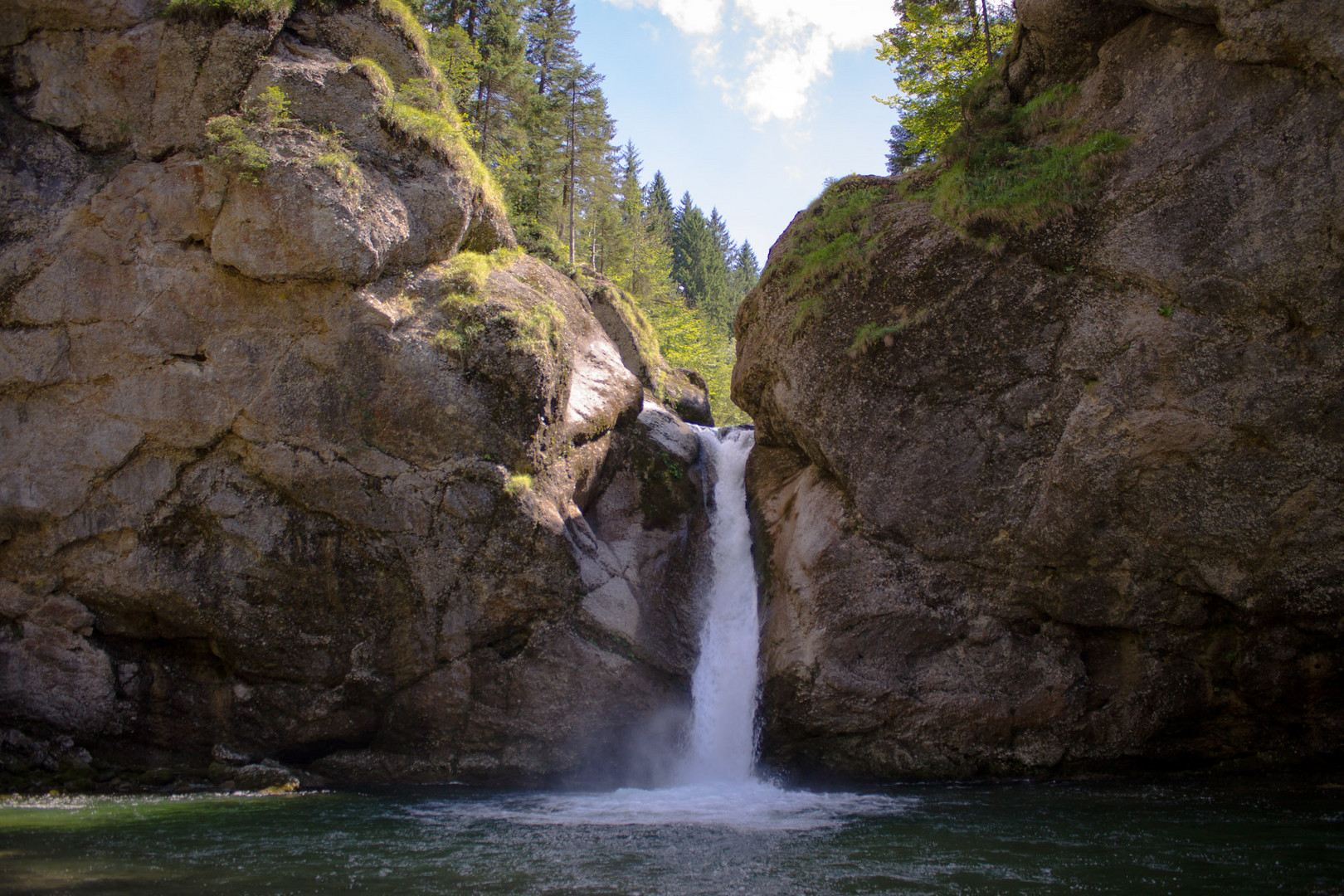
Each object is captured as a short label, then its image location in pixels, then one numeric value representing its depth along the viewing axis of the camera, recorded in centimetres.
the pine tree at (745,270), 6994
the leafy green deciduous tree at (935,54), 2005
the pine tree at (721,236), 7839
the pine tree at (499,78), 2730
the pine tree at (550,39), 3369
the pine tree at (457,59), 2383
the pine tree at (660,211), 5172
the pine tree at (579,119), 3359
